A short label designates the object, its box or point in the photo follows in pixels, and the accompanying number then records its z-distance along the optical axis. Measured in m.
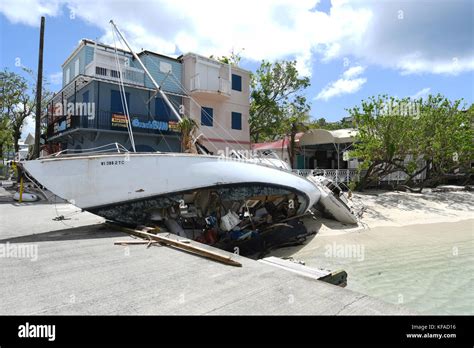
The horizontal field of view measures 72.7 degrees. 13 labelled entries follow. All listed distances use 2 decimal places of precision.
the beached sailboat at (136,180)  7.45
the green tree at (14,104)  28.33
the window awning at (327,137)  22.44
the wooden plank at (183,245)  4.96
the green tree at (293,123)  22.94
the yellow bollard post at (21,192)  14.29
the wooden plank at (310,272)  4.76
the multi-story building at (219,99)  21.48
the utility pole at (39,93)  17.16
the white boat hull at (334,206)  12.98
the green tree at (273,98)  27.53
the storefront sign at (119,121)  17.61
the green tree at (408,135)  18.61
